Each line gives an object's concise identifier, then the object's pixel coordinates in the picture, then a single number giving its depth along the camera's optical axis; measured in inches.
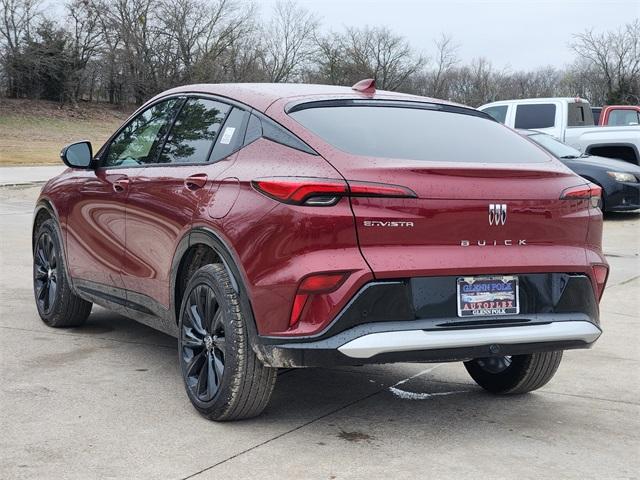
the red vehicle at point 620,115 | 783.7
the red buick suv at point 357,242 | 147.3
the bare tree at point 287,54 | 2881.4
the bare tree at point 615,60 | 2755.2
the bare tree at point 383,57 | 3041.3
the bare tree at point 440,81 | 3230.8
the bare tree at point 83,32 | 2251.5
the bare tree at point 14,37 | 2041.1
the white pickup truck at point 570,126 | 653.3
